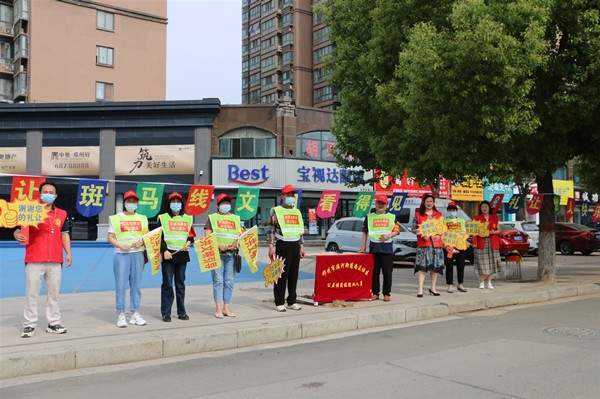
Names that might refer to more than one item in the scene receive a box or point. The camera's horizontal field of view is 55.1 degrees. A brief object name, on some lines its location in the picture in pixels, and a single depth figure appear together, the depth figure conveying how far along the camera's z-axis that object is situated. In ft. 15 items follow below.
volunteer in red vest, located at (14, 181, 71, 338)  23.84
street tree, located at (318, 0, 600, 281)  34.40
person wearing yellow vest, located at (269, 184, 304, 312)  30.60
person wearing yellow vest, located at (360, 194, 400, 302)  33.83
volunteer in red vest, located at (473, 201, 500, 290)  40.27
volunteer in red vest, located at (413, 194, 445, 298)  35.83
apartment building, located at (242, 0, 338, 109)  245.45
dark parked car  82.12
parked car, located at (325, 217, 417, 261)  61.16
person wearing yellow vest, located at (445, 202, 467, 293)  38.22
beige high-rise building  137.28
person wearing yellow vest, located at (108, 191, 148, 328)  25.93
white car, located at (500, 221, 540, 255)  75.06
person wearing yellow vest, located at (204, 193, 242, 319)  28.35
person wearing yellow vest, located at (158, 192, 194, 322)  27.17
